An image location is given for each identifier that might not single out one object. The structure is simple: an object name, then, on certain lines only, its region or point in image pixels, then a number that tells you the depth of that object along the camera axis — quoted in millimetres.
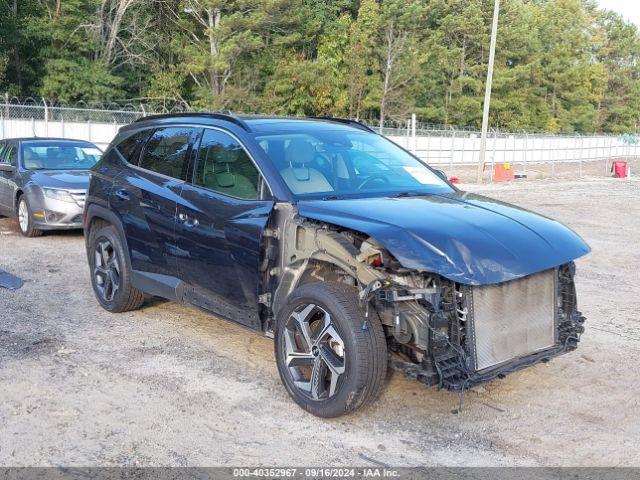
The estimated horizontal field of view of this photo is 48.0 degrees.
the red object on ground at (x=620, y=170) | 34012
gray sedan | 10352
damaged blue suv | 4035
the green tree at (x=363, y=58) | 53469
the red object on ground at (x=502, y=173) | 29078
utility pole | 26375
